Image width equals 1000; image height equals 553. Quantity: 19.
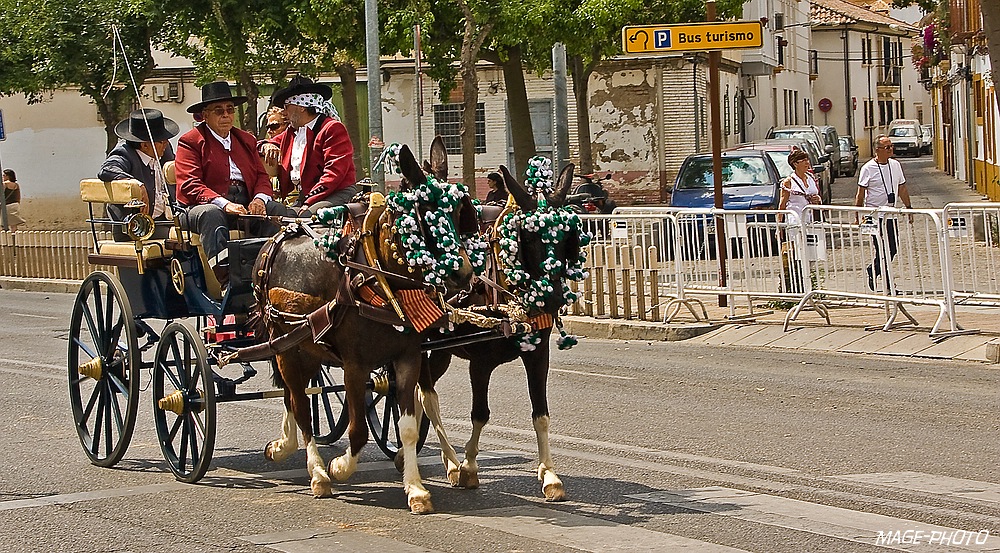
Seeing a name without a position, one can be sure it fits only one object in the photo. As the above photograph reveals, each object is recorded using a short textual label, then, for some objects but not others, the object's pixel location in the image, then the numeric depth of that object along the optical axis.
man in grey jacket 10.21
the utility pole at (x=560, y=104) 27.14
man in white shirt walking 17.47
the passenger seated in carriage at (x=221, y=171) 9.01
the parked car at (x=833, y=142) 54.39
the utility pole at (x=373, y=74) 24.34
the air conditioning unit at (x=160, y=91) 43.22
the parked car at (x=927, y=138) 81.31
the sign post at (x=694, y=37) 16.17
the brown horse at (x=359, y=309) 7.20
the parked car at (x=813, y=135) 46.78
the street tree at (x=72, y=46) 35.59
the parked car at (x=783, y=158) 28.15
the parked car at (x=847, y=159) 60.34
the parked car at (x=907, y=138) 79.81
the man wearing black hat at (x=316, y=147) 8.90
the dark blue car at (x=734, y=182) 25.52
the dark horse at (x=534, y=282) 7.28
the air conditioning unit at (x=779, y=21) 64.68
